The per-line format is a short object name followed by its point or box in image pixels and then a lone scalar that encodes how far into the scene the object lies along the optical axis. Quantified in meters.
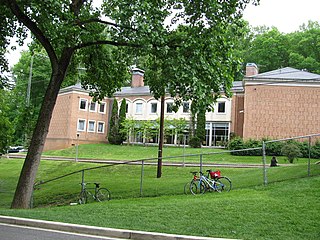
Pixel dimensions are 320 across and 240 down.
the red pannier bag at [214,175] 14.35
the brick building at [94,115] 49.62
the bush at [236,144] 39.38
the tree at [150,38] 12.60
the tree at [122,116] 53.42
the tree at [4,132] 20.61
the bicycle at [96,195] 15.31
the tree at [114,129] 53.38
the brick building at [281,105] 40.81
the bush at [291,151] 18.80
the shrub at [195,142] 46.72
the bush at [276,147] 19.43
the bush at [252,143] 38.97
